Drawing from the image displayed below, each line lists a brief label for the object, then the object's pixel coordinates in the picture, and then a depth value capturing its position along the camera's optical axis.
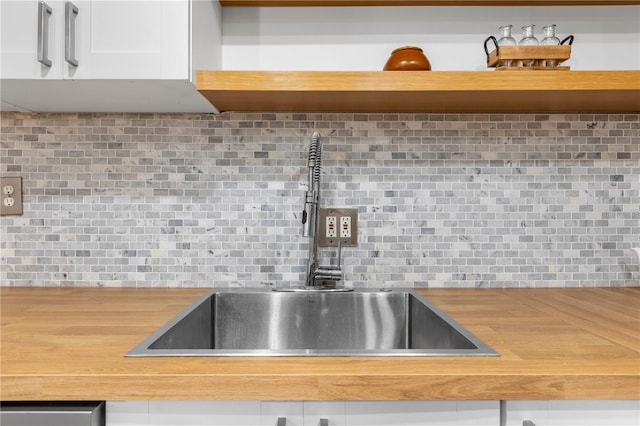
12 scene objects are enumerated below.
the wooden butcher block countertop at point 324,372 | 0.72
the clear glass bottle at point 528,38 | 1.28
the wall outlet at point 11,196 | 1.47
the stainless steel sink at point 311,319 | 1.31
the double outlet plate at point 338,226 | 1.46
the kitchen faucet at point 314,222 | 1.36
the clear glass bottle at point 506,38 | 1.30
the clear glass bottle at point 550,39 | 1.28
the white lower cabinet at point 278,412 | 0.75
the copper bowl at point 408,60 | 1.28
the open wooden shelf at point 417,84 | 1.17
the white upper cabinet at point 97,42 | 1.10
